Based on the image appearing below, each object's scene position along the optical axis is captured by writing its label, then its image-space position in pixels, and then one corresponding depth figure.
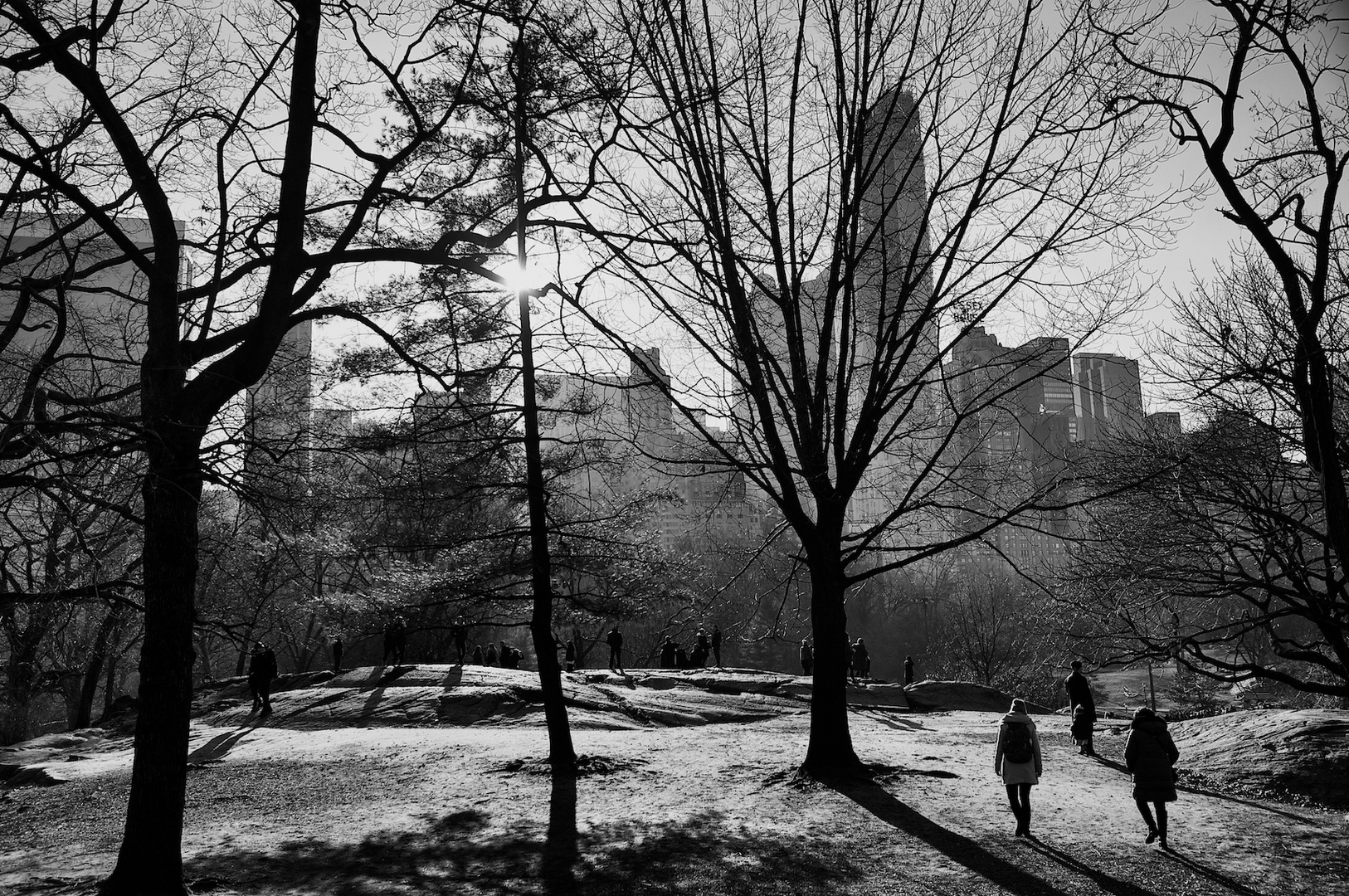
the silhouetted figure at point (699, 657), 32.56
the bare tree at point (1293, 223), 8.29
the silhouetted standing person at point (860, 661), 30.72
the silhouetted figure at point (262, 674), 20.64
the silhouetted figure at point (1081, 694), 15.41
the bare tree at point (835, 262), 10.77
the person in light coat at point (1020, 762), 9.05
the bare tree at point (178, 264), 7.12
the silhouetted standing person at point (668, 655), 32.06
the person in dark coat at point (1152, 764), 8.70
